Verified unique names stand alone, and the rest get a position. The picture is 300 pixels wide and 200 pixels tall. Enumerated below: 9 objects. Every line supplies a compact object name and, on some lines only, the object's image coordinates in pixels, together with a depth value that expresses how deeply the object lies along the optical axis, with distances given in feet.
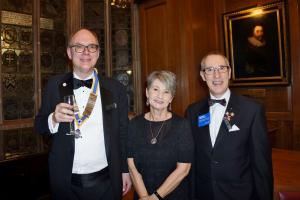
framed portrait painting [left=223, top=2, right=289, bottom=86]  14.38
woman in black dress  6.18
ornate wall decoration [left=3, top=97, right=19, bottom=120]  13.96
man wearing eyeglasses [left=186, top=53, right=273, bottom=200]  6.00
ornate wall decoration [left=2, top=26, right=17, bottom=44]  13.80
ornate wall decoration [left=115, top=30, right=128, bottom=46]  17.63
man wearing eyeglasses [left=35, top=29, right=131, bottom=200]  6.30
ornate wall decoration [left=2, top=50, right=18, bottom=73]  13.79
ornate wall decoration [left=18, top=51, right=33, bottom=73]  14.49
